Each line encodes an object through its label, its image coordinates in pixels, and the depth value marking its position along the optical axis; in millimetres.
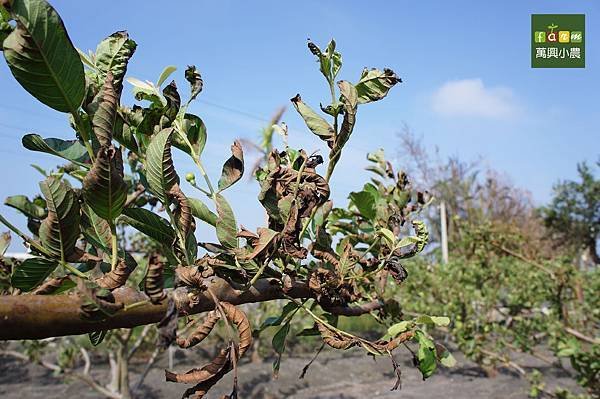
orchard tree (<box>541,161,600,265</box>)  17020
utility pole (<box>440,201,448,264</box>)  16047
